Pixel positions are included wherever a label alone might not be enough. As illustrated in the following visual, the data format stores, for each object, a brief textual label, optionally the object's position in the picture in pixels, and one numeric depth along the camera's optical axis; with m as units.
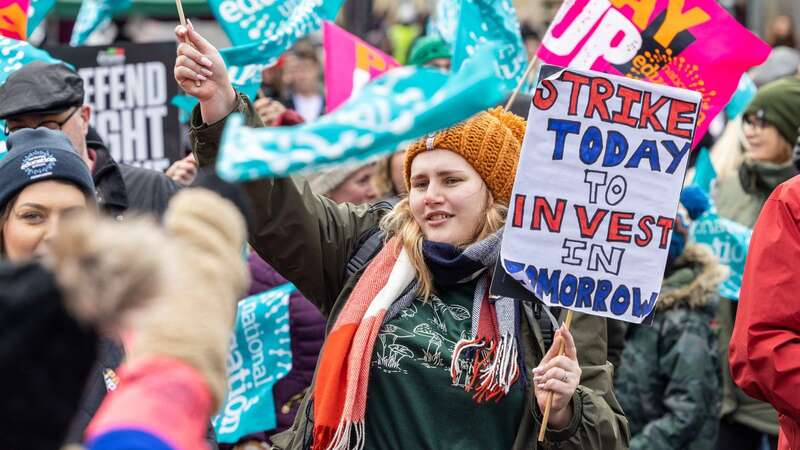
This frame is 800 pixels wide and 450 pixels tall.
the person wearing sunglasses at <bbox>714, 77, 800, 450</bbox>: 11.94
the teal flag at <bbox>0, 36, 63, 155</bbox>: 9.54
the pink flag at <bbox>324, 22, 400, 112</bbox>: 12.47
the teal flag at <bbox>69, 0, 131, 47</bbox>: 11.42
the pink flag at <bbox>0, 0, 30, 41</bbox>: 9.93
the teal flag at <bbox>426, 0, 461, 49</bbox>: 13.70
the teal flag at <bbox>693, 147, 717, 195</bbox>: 13.08
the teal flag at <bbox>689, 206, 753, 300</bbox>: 11.83
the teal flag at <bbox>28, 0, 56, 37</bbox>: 10.42
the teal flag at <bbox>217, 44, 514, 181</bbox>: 3.54
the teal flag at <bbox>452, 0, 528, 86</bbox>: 11.46
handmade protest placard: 6.79
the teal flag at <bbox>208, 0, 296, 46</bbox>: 10.53
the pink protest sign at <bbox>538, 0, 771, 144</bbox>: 8.61
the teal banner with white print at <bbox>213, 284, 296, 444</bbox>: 9.37
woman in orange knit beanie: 6.53
